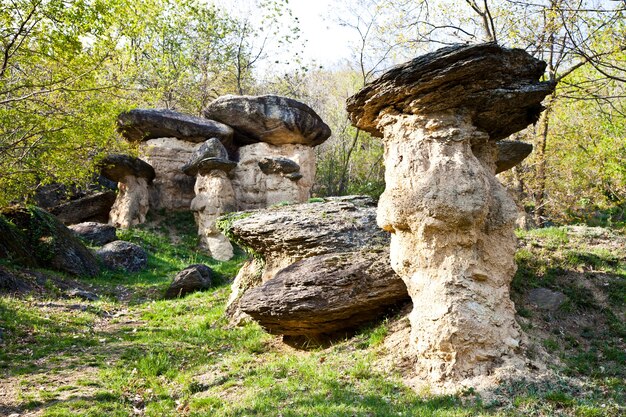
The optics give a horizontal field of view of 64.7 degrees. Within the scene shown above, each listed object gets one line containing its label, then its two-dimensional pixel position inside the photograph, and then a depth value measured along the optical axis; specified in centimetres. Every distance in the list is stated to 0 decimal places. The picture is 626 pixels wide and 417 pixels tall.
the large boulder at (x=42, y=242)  1348
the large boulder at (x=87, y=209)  2069
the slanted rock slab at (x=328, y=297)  816
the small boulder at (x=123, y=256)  1652
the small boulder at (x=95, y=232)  1794
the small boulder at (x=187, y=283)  1350
